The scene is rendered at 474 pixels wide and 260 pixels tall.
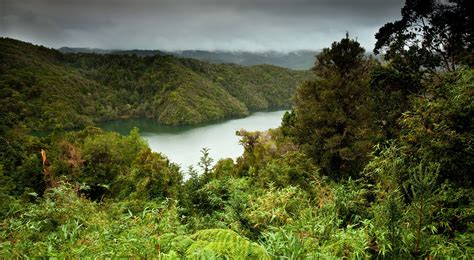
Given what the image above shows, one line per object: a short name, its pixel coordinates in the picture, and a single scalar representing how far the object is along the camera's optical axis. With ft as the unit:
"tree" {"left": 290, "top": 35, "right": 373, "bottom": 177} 45.16
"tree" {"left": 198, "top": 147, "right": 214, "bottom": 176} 36.85
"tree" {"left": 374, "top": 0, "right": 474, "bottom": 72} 43.06
